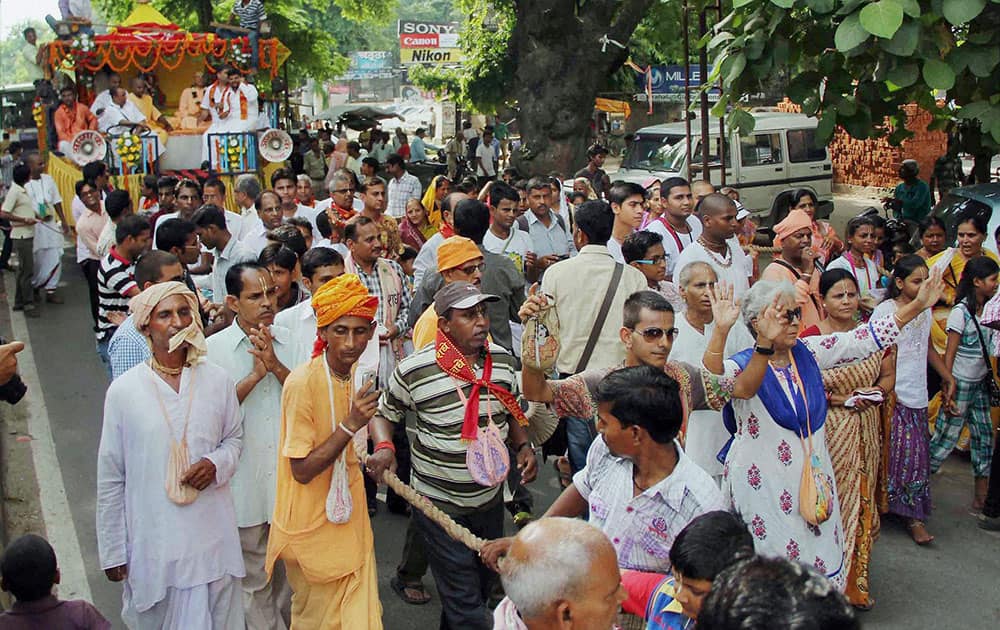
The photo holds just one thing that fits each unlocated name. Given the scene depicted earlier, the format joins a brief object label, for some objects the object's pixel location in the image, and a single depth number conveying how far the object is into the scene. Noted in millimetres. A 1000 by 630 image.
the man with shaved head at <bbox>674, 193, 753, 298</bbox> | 6258
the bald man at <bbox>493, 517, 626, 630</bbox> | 2625
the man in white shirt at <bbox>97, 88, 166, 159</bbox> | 15712
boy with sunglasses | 4266
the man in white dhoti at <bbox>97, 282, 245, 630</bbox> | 4086
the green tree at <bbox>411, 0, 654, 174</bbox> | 17984
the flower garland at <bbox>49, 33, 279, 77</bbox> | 16484
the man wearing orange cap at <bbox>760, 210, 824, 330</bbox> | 6441
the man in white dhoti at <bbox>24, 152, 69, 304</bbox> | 12211
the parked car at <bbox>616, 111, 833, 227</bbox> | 16688
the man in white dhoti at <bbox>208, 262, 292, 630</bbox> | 4688
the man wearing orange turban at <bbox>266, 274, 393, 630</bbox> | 4195
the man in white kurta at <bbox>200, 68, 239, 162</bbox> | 16859
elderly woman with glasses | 4344
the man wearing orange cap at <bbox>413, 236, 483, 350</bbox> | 5680
